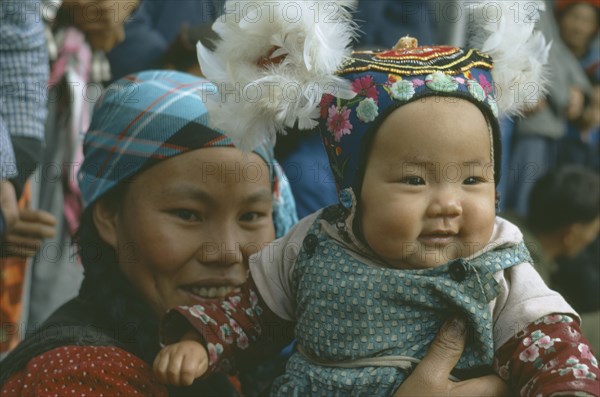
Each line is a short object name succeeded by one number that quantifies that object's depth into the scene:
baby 1.93
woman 2.41
